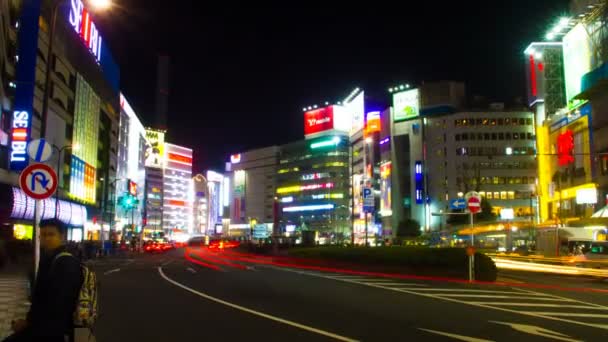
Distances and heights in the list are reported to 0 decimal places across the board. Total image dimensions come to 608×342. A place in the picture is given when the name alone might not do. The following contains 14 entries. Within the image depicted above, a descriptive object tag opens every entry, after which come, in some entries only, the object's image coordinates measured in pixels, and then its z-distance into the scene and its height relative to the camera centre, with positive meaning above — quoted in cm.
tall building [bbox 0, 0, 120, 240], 4719 +1396
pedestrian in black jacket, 439 -64
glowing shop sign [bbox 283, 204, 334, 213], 15825 +563
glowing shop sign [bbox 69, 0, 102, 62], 6556 +2611
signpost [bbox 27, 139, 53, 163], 1024 +146
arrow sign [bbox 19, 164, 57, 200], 930 +79
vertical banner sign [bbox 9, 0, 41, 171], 4678 +1305
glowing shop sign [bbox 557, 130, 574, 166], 7081 +1099
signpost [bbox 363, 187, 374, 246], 4847 +245
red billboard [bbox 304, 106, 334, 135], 14975 +3036
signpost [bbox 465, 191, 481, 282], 2139 +81
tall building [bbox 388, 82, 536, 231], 10469 +1327
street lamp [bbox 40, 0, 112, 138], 1372 +430
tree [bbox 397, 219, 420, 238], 9656 -54
